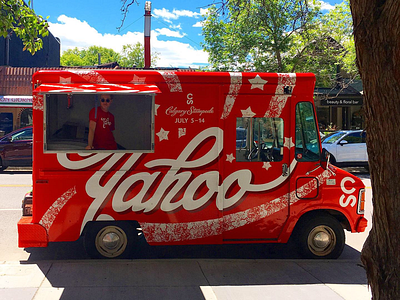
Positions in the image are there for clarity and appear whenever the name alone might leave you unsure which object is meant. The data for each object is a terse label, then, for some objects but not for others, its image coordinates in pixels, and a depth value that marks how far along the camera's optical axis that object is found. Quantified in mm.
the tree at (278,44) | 18047
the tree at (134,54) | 60744
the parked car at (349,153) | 15984
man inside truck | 5379
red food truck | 5336
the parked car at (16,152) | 15102
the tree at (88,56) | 78938
